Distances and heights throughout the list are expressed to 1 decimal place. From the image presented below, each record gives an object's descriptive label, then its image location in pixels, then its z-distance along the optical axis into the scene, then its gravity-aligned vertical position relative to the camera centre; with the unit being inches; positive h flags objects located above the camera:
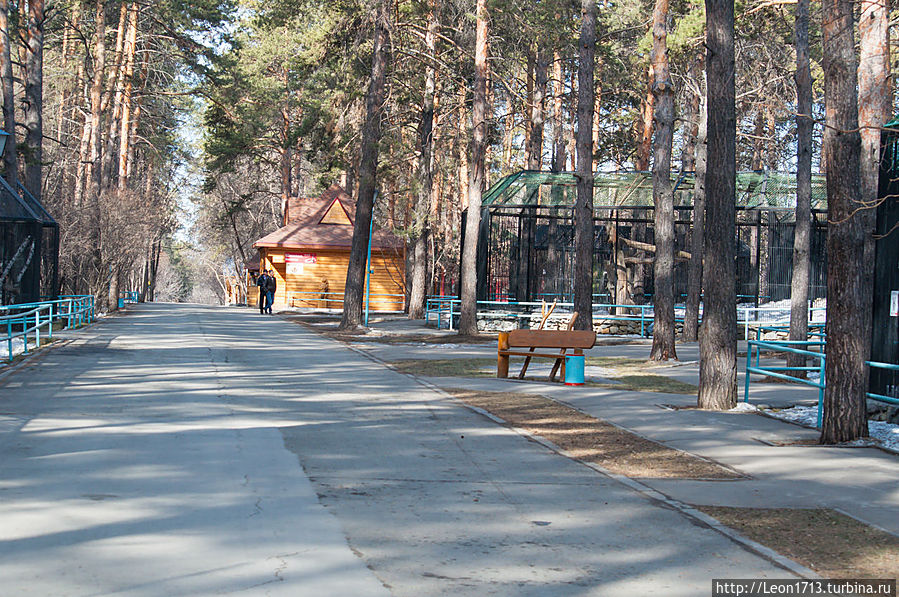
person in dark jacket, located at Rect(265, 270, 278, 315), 1738.4 -13.4
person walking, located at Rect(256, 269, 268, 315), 1724.9 -8.4
